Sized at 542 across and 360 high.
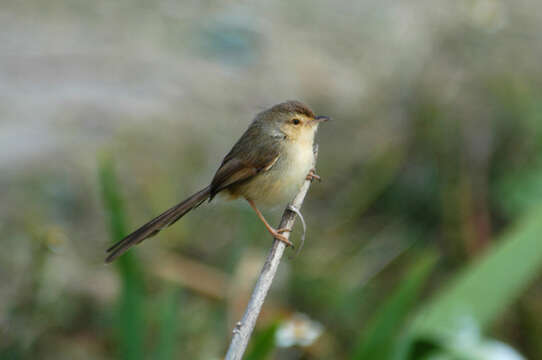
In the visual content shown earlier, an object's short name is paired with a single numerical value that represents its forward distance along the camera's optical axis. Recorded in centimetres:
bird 441
